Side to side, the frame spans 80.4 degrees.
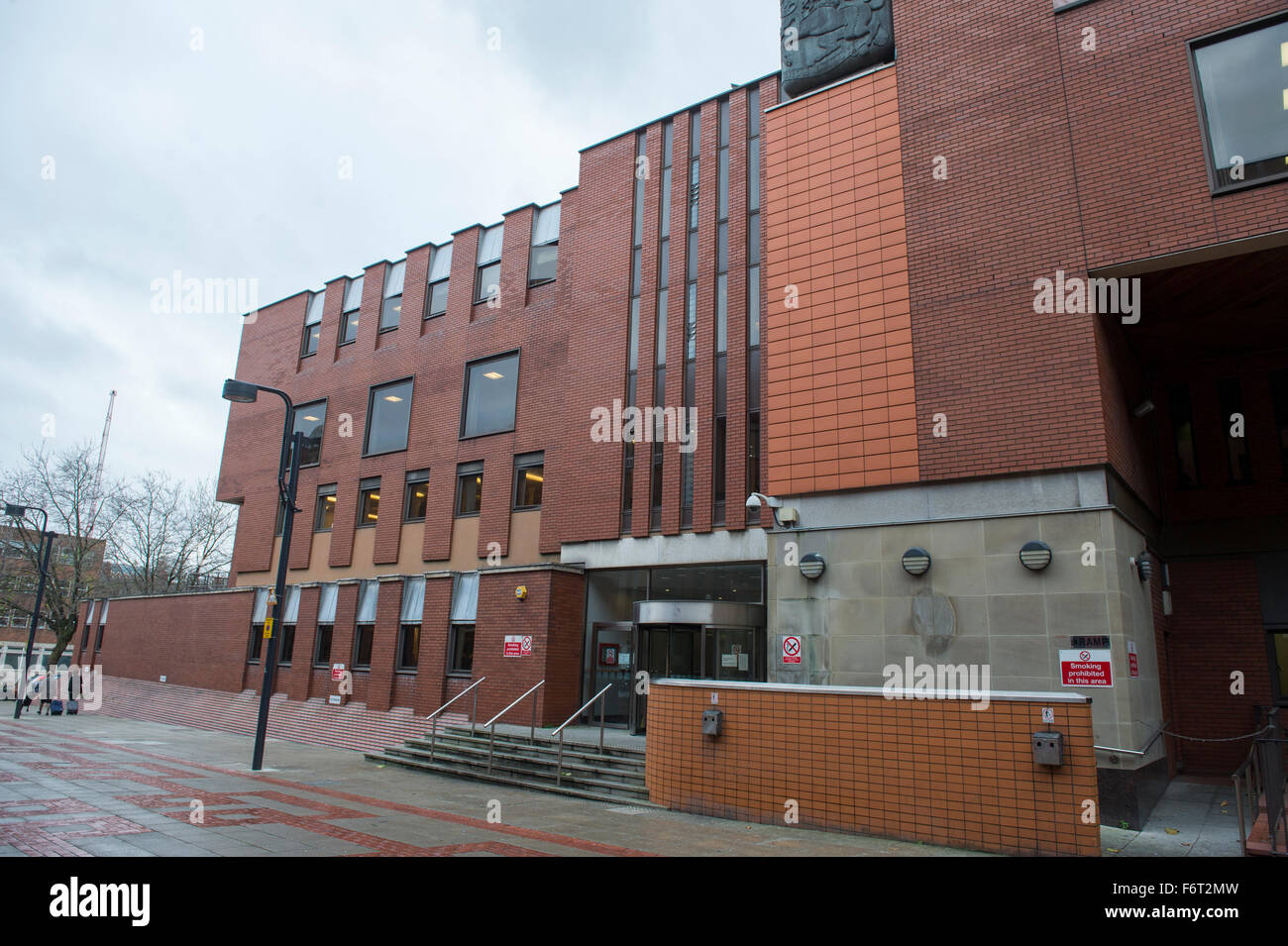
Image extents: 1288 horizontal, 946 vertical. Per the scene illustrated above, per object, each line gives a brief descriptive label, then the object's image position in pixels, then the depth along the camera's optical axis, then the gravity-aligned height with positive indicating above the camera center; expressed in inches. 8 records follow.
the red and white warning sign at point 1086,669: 381.1 -2.9
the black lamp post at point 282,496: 529.0 +107.2
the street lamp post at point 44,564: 880.3 +93.8
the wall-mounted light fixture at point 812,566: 479.5 +55.0
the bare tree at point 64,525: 1360.7 +203.7
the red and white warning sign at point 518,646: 647.8 +1.5
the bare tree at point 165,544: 1594.5 +203.2
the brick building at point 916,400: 413.7 +180.4
